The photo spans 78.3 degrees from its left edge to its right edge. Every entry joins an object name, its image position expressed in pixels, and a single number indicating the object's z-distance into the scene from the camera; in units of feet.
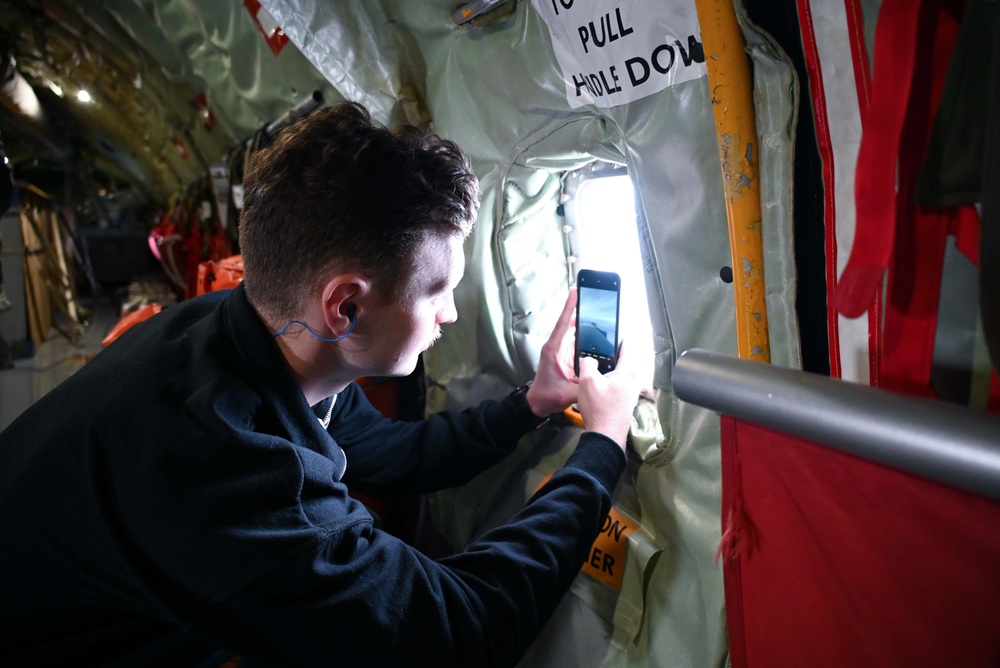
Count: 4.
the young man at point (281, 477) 2.74
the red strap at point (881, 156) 1.70
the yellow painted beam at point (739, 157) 2.44
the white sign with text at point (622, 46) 2.80
